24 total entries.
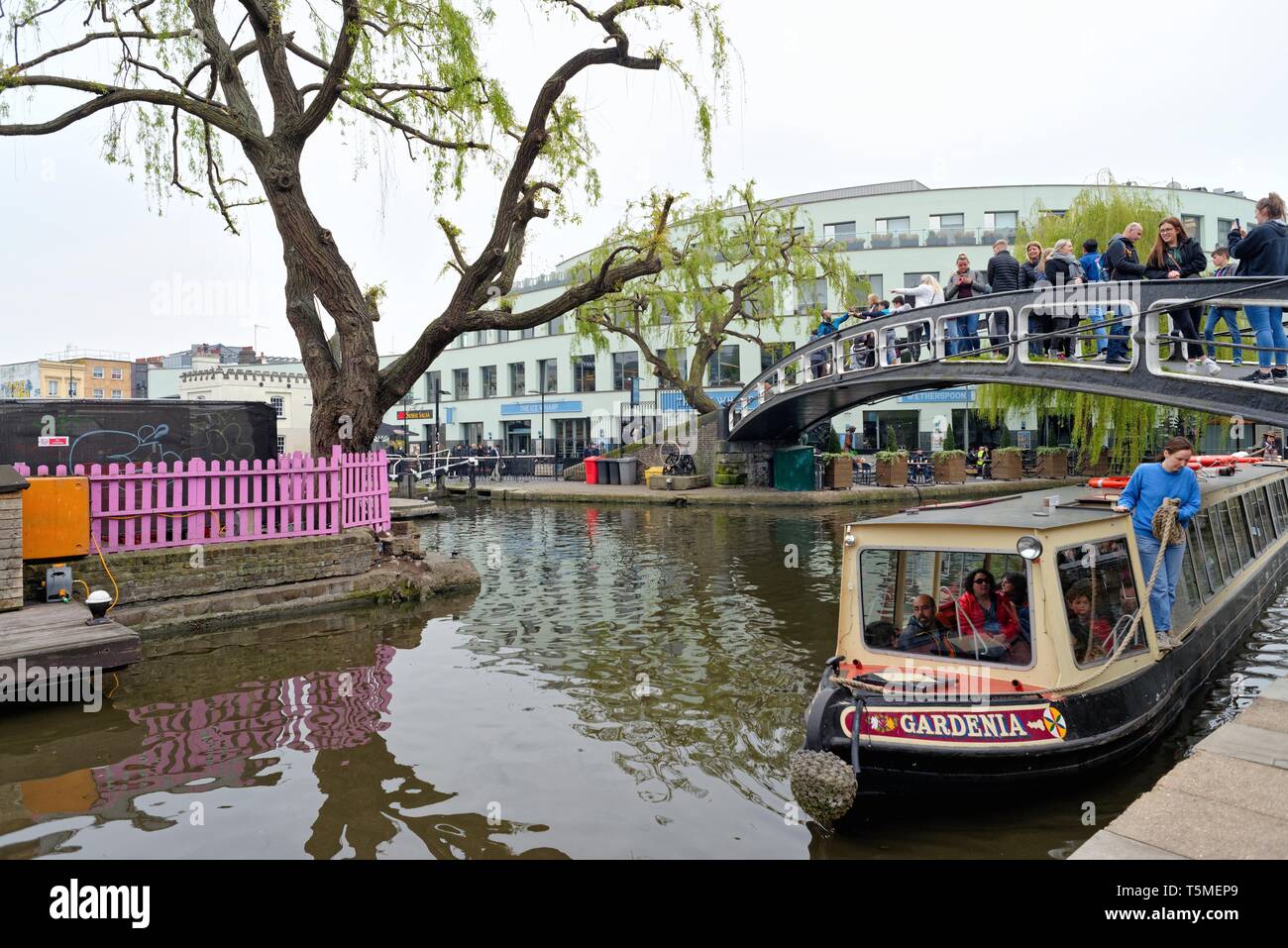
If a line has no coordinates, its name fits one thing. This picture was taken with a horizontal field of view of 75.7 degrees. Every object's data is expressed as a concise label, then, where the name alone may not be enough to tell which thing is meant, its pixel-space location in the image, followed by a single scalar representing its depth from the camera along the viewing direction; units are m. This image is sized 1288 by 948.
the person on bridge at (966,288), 14.44
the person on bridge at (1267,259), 8.66
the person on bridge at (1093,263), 12.40
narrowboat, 4.96
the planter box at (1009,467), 30.62
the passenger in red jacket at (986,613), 5.64
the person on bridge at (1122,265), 10.45
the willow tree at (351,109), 11.98
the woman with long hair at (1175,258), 10.49
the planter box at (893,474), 28.09
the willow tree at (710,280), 29.03
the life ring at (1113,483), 8.63
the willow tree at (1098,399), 25.42
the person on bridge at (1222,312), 9.91
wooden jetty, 6.71
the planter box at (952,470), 29.50
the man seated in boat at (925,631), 5.85
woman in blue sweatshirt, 6.79
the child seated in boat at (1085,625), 5.58
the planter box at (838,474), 27.19
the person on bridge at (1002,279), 13.48
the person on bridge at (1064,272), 12.05
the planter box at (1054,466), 31.33
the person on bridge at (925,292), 16.05
